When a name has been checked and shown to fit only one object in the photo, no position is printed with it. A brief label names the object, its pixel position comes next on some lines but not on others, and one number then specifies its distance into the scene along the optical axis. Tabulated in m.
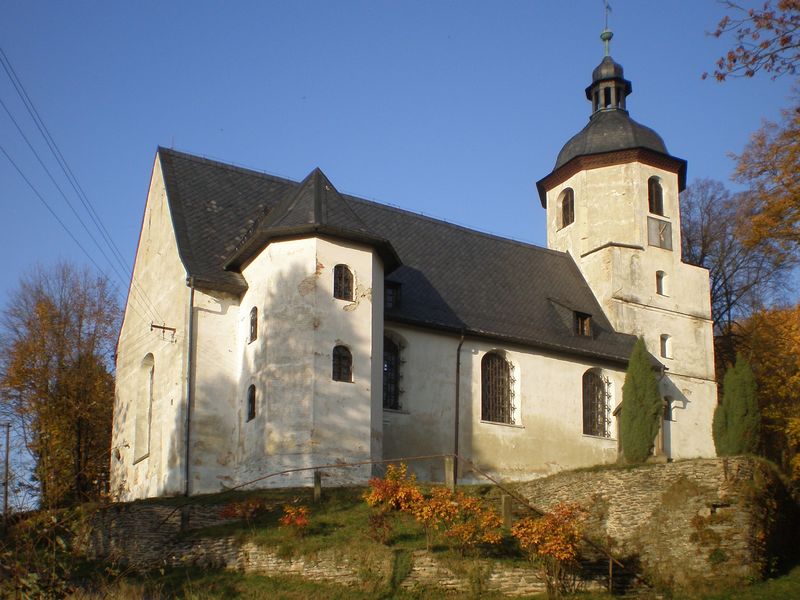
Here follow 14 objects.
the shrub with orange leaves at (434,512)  19.11
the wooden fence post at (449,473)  22.66
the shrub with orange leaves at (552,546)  18.94
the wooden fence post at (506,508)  20.86
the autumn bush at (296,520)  19.64
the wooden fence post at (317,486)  21.75
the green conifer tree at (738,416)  28.28
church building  25.27
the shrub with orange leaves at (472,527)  18.91
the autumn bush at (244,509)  20.88
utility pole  17.16
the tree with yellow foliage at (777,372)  34.25
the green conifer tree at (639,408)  28.05
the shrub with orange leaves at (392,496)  20.27
